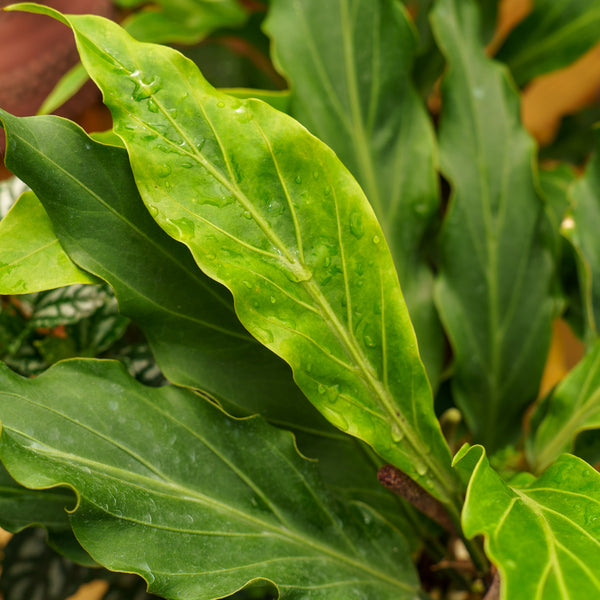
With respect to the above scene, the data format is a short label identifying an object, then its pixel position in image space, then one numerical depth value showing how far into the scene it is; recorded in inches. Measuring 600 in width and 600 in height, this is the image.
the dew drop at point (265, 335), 17.2
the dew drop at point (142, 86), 16.9
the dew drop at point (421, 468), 20.4
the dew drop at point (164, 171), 17.0
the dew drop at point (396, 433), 19.7
